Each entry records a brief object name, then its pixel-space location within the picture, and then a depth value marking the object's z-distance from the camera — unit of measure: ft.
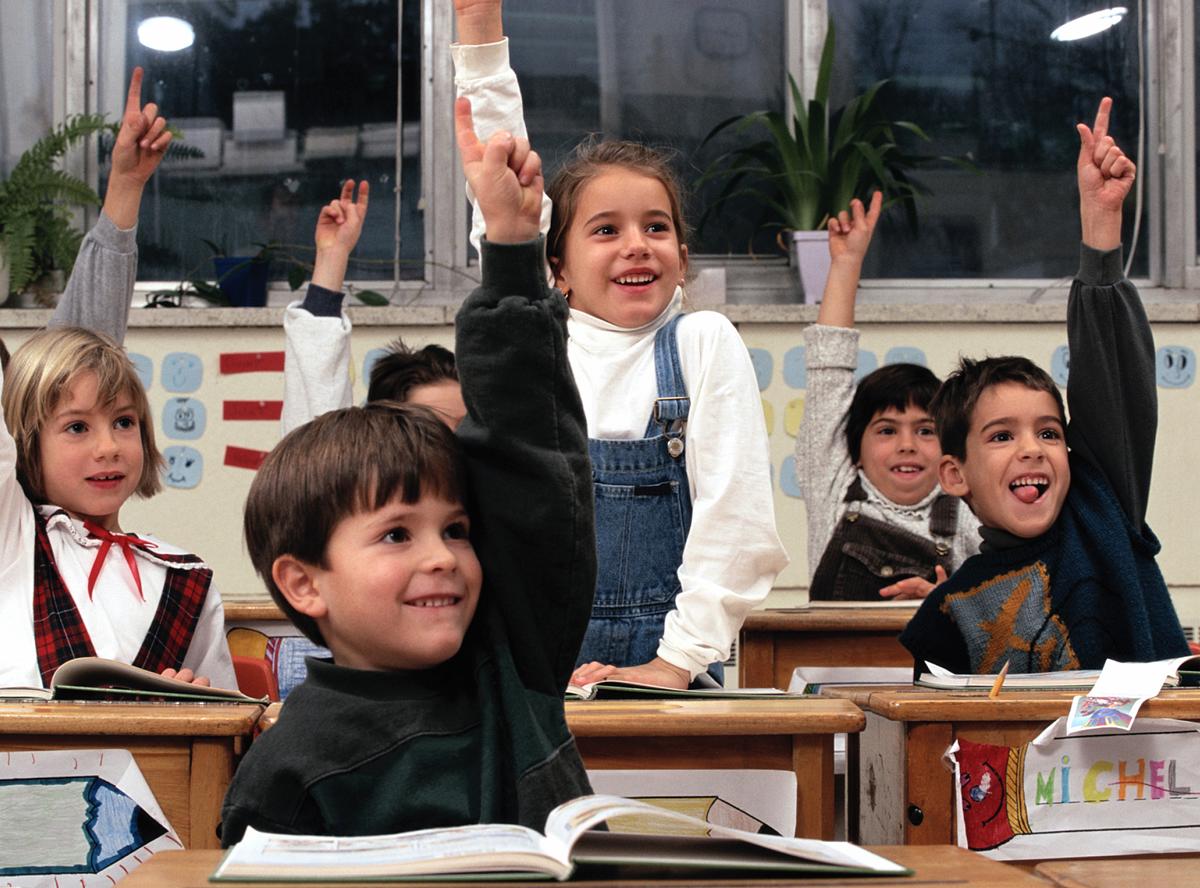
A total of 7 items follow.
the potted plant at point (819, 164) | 12.60
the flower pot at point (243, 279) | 12.74
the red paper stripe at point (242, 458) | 12.39
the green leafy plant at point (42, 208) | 12.40
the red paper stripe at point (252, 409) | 12.37
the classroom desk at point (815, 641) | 7.63
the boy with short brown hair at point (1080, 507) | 6.54
